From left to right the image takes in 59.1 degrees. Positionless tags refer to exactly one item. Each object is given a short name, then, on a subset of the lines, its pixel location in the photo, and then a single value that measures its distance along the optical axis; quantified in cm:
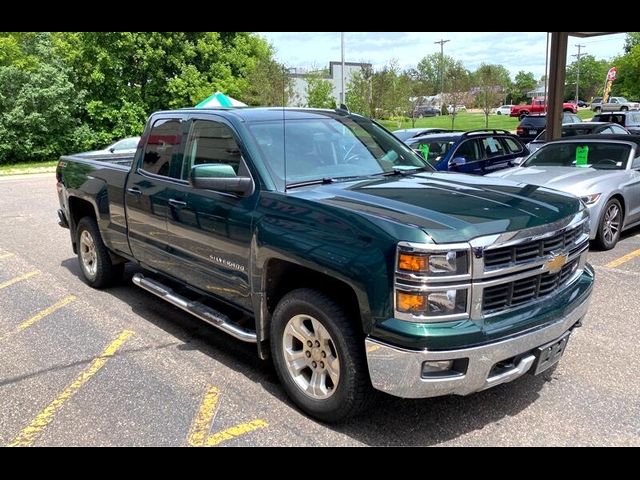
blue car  1084
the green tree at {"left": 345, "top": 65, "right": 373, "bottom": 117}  2084
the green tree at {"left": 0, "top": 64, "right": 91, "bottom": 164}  2675
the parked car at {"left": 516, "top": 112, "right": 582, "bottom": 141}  2419
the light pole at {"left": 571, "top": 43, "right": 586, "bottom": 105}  7162
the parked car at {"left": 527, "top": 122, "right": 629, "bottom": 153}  1587
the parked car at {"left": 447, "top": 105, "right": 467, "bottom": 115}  3887
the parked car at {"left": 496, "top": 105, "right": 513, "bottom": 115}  6233
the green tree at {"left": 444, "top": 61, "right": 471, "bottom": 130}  3416
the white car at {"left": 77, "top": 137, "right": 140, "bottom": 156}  1598
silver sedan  741
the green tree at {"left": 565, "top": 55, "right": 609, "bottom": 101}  8238
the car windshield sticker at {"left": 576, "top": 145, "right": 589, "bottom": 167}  855
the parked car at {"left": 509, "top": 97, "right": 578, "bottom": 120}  4862
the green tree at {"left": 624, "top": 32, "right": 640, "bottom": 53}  5584
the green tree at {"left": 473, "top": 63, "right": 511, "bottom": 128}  3499
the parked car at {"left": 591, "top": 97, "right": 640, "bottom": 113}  4280
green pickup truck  290
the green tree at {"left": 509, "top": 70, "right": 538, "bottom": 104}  7562
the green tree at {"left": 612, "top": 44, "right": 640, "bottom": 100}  4316
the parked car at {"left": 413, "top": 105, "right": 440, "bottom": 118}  4737
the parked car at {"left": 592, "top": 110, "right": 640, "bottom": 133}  2181
